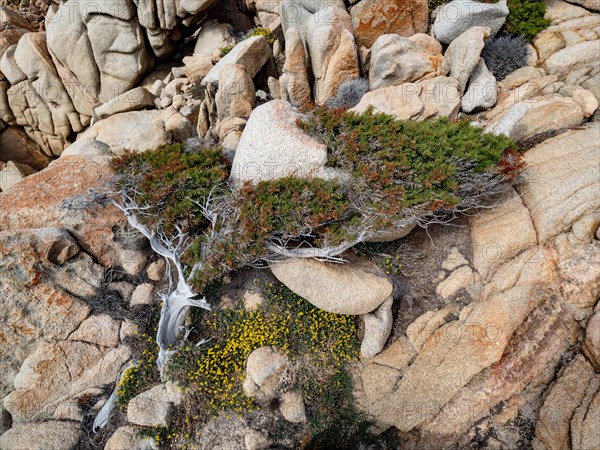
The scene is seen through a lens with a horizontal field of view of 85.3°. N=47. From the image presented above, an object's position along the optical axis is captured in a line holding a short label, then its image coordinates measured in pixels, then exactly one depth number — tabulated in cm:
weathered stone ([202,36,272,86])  1233
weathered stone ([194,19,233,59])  1599
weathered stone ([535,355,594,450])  584
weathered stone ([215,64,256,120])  1129
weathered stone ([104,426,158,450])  656
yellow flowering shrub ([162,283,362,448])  691
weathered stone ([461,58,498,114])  1021
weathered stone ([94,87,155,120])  1462
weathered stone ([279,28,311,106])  1116
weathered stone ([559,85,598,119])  912
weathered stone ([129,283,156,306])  800
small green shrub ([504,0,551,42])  1192
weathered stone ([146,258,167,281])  833
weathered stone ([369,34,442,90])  1033
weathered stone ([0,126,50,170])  1911
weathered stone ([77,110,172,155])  1082
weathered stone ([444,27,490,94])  1034
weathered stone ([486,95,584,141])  887
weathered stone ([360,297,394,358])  719
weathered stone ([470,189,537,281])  734
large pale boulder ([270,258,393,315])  719
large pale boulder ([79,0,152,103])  1495
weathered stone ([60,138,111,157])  1072
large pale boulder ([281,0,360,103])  1084
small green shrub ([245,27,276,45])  1445
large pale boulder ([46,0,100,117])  1577
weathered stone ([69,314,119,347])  741
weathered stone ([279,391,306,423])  685
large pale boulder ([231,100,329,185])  774
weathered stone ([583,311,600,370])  596
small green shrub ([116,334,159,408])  702
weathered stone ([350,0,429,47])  1152
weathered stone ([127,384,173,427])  671
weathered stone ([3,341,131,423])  693
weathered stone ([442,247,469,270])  775
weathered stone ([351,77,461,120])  941
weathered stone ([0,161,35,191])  1611
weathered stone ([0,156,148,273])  802
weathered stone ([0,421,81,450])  656
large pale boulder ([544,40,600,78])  1036
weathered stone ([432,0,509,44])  1109
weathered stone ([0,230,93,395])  703
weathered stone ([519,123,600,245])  718
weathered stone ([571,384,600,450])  543
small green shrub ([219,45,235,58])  1498
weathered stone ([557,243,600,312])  645
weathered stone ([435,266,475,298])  743
